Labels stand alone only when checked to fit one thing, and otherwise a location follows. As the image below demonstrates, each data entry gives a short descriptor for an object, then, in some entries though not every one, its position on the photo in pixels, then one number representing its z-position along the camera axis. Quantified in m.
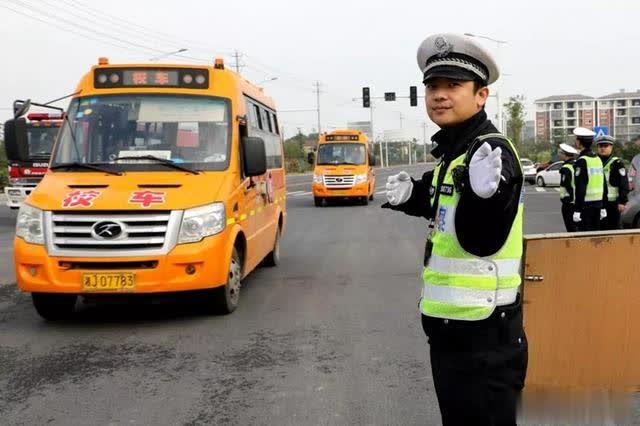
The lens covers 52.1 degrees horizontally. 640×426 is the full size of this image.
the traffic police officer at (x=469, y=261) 2.08
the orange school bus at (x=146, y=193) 5.82
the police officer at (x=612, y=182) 7.70
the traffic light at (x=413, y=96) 39.88
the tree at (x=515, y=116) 52.69
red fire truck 16.28
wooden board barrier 3.28
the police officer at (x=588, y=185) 7.55
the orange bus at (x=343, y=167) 21.41
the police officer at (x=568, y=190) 7.88
